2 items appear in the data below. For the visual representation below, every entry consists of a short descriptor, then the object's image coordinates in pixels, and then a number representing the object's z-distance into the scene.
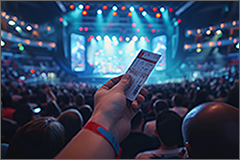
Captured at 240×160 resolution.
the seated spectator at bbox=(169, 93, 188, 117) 3.93
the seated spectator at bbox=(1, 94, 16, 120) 4.02
